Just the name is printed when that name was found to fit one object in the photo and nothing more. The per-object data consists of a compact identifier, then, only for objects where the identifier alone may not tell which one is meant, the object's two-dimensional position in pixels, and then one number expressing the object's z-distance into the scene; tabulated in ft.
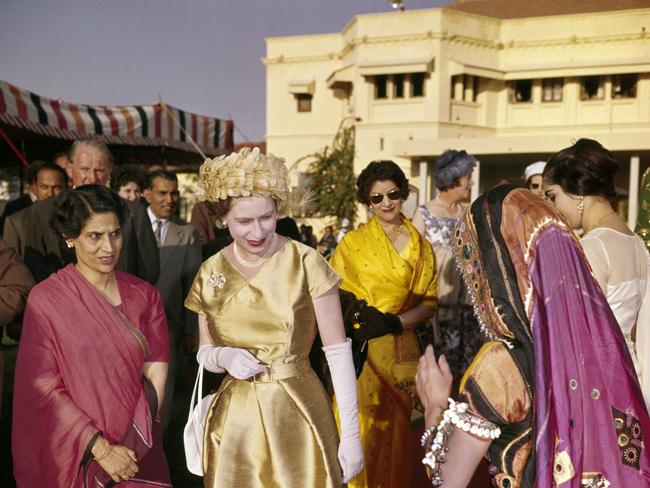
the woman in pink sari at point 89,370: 8.43
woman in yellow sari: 12.16
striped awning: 26.18
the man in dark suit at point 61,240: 13.20
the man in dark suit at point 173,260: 15.56
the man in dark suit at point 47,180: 16.99
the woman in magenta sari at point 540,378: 5.48
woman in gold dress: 7.75
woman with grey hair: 15.02
